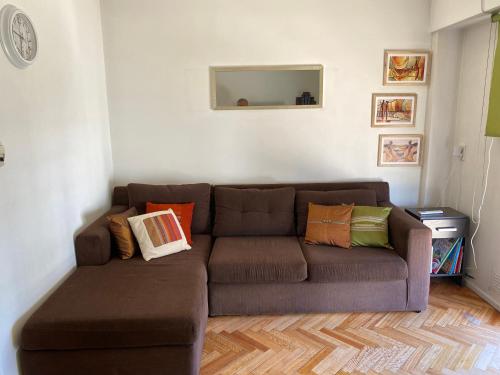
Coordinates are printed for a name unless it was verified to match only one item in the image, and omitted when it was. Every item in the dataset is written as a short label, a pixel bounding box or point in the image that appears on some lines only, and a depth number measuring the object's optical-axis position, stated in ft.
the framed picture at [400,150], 10.89
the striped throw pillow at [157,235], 8.40
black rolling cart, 9.44
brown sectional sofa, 5.89
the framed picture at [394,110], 10.66
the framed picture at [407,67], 10.41
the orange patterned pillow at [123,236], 8.40
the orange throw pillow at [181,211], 9.42
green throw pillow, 8.96
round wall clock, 5.83
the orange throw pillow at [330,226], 8.98
